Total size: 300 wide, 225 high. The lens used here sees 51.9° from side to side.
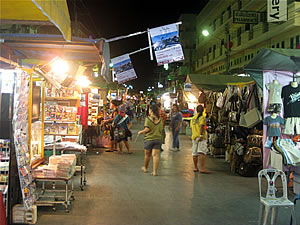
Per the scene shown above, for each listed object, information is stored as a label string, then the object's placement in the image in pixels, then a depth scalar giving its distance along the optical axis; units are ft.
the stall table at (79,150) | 23.06
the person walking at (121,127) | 39.86
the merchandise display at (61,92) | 30.12
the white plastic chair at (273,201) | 14.65
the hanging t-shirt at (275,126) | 22.66
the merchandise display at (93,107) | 48.43
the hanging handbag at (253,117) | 27.07
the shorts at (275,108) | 22.59
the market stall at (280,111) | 21.98
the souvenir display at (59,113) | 26.32
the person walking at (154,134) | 28.27
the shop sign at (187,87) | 43.72
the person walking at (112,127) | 41.58
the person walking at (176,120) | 43.61
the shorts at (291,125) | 22.66
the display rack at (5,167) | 15.26
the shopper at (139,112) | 103.28
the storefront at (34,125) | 15.21
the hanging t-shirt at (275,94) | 22.48
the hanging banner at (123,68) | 43.04
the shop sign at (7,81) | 14.92
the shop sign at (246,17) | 54.13
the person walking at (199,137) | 29.66
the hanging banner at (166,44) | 29.89
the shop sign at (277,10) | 42.29
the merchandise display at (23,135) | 15.26
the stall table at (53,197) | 18.12
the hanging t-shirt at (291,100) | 22.52
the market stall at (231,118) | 28.76
